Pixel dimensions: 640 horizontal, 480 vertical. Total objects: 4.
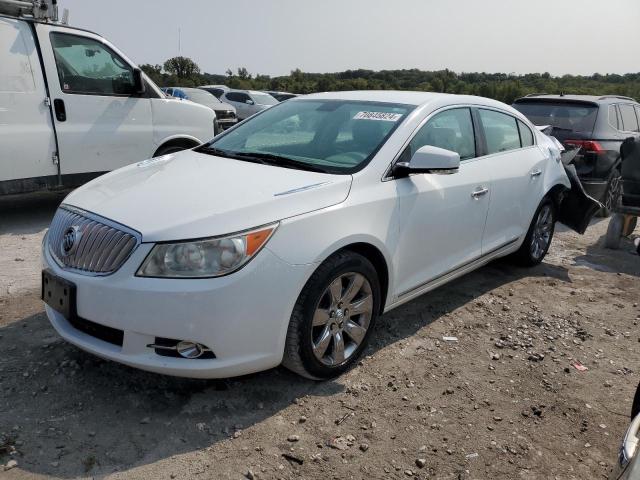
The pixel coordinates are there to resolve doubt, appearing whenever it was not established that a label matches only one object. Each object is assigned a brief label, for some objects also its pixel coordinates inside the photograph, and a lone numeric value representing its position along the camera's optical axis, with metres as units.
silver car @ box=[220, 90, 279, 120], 19.73
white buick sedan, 2.55
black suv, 7.16
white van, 5.44
